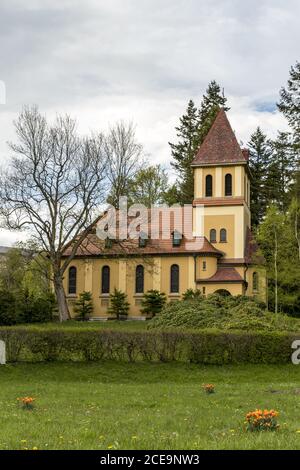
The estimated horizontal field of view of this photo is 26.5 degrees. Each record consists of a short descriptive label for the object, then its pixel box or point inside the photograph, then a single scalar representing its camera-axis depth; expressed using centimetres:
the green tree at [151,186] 5838
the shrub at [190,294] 4376
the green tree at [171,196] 5962
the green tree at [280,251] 4081
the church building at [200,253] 4659
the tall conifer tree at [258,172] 6328
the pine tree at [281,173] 5559
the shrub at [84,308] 4834
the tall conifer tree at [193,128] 6319
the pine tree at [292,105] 5309
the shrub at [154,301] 4609
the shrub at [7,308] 4127
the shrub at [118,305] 4738
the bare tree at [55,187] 4131
